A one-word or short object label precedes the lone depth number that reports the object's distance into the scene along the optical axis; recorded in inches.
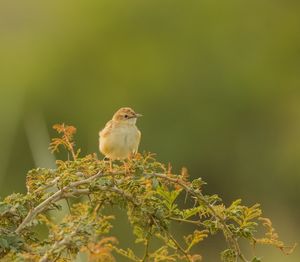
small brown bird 356.5
